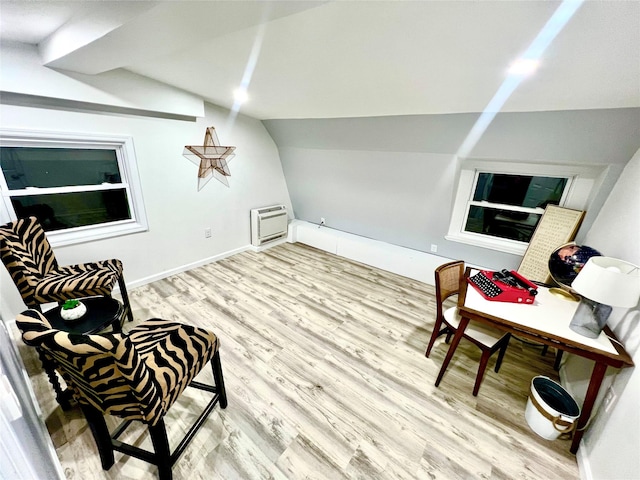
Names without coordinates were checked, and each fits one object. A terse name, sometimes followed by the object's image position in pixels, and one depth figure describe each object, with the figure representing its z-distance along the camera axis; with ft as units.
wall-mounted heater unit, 13.21
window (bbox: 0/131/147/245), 6.92
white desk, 4.45
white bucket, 4.69
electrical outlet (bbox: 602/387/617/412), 4.34
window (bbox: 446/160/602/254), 7.59
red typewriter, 5.66
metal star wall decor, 10.22
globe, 5.98
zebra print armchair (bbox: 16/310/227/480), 3.01
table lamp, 4.05
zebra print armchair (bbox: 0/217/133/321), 6.07
